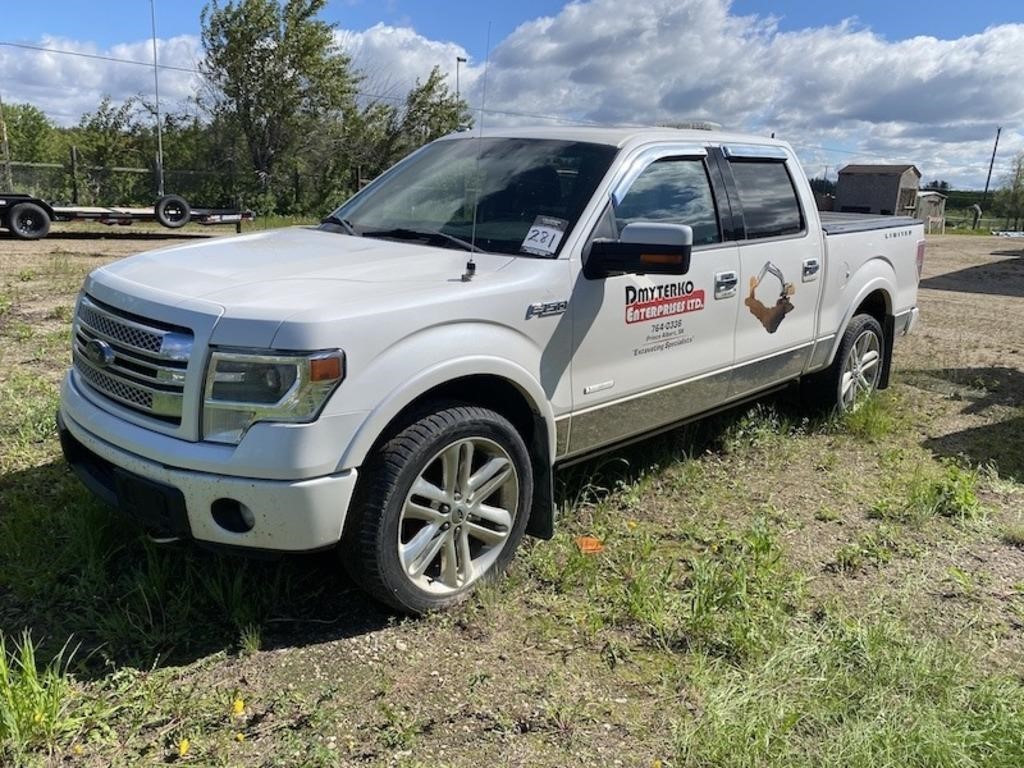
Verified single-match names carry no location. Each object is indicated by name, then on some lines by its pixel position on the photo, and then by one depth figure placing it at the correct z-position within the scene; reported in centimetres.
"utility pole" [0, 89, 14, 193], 2120
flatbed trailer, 1584
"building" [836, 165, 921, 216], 4262
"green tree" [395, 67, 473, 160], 2897
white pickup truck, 271
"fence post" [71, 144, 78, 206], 2262
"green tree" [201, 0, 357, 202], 2486
